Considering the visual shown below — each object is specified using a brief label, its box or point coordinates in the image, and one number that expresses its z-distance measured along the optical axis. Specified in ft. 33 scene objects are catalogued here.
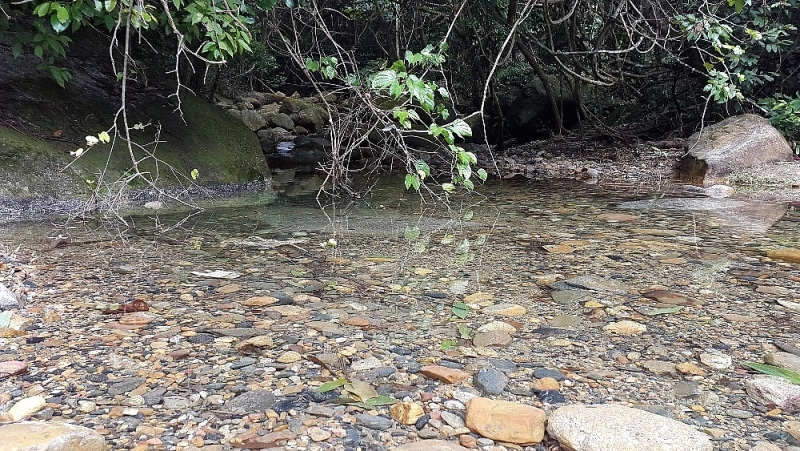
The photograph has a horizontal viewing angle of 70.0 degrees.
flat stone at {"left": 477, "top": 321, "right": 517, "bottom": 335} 5.88
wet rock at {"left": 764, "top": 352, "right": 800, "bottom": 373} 4.88
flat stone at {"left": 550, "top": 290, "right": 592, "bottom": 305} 6.75
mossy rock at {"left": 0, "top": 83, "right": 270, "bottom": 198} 11.73
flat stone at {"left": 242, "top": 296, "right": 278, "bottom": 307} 6.56
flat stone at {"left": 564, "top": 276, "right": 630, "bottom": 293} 7.13
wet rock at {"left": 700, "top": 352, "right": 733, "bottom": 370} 4.99
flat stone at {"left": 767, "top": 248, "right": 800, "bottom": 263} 8.34
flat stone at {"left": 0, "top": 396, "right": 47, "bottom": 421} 4.00
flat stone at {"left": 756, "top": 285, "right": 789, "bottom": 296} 6.86
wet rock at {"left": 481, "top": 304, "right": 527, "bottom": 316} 6.39
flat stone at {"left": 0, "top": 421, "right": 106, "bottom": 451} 3.30
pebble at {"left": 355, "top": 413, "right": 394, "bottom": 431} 4.09
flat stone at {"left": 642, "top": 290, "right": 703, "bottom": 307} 6.56
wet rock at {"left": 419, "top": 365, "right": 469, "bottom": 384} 4.79
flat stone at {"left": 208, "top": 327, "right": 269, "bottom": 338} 5.63
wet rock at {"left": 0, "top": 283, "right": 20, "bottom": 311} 5.90
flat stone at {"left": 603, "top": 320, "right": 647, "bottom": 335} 5.79
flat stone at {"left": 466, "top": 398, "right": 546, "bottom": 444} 3.97
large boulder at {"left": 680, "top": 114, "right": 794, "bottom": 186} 17.94
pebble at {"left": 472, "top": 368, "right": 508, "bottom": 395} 4.67
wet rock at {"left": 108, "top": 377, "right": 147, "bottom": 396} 4.43
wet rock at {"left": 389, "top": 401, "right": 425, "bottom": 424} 4.18
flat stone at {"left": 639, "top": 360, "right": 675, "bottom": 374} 4.94
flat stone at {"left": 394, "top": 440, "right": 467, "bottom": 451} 3.77
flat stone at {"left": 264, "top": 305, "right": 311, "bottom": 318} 6.26
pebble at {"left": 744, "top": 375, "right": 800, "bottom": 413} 4.27
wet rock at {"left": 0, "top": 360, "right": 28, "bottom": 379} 4.61
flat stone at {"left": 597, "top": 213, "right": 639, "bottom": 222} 11.77
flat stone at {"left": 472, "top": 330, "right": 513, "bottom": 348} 5.56
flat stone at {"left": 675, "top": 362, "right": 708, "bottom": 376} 4.87
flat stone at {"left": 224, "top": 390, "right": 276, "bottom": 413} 4.25
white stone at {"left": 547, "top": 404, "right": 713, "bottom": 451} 3.67
